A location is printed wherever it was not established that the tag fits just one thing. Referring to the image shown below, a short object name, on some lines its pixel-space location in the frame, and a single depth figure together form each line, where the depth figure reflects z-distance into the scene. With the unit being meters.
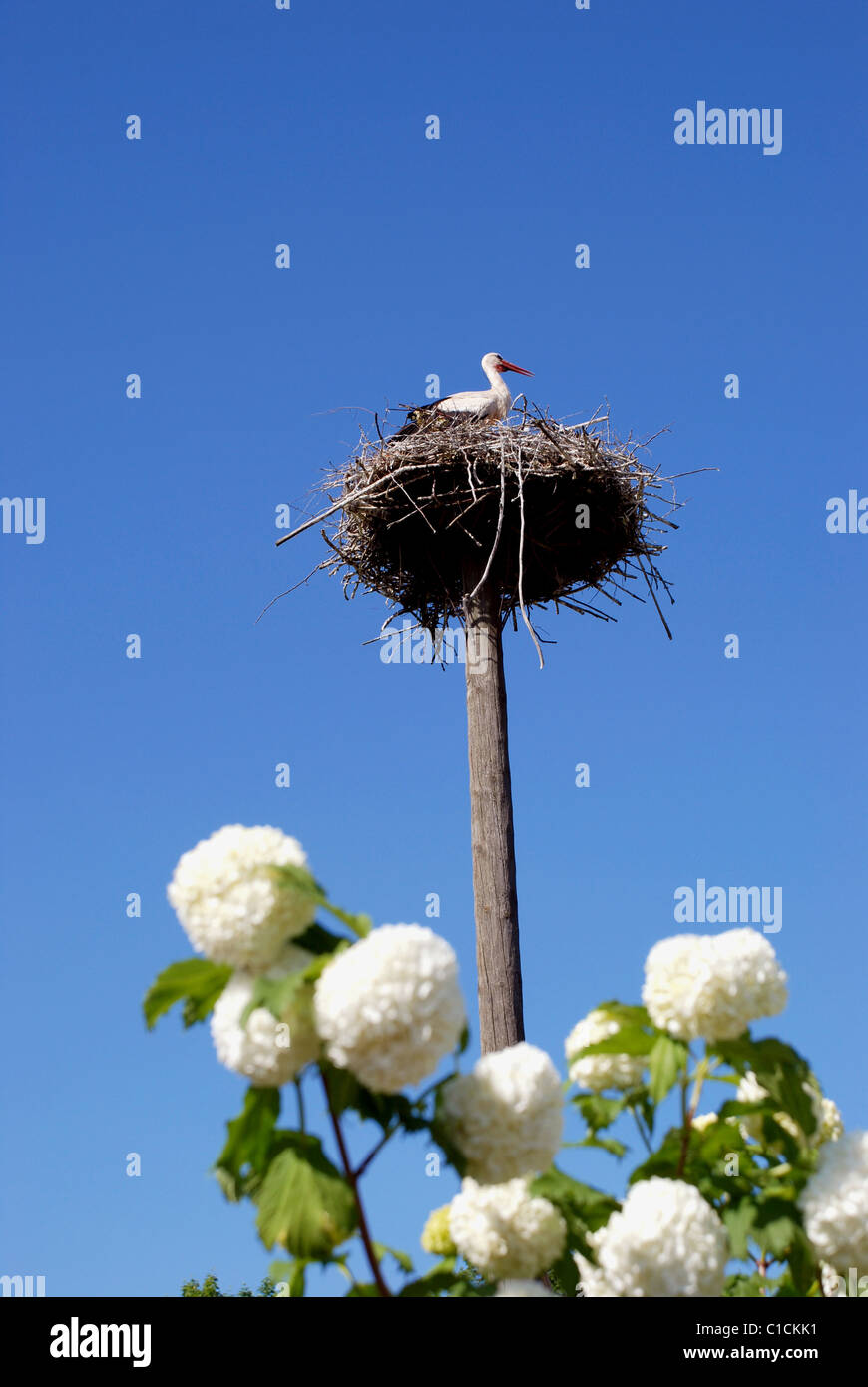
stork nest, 14.08
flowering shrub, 3.05
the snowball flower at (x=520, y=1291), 3.50
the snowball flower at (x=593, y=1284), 3.54
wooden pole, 12.42
